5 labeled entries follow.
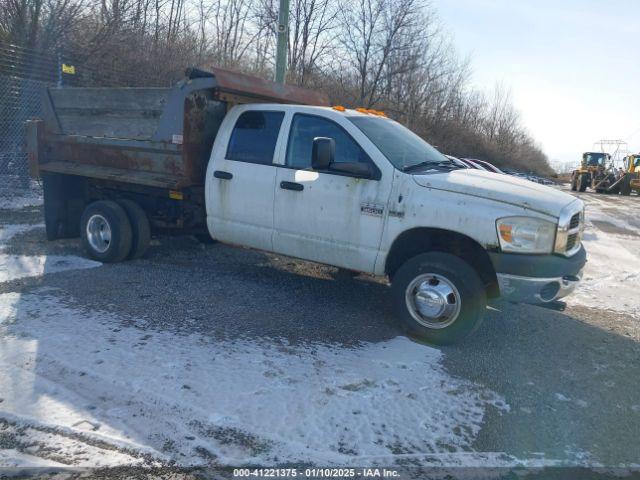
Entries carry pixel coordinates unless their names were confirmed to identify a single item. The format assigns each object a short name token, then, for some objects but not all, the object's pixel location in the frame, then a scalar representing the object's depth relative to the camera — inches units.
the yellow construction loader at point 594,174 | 1395.2
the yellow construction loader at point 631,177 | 1294.3
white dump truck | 172.4
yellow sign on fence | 463.1
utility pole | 428.8
